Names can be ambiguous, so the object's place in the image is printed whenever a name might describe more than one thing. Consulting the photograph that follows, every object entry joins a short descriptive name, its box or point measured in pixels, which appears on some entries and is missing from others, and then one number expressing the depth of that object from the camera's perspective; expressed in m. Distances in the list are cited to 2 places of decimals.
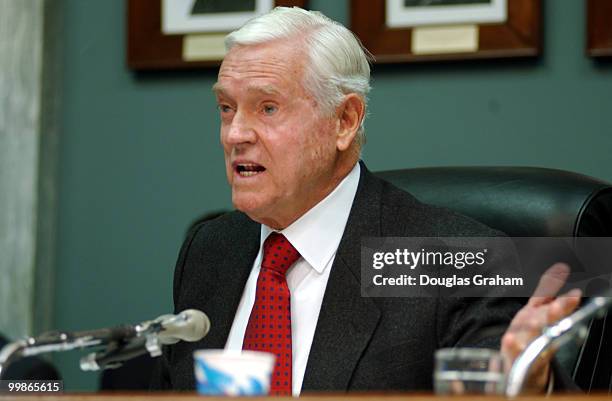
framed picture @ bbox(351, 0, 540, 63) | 6.93
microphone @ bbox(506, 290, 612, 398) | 3.06
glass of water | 2.87
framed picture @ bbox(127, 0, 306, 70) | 7.50
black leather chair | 4.57
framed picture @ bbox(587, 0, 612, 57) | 6.77
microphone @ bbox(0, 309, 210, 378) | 3.26
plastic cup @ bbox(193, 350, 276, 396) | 2.91
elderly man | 4.57
